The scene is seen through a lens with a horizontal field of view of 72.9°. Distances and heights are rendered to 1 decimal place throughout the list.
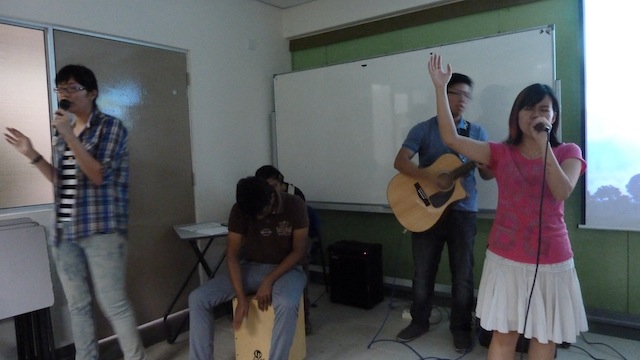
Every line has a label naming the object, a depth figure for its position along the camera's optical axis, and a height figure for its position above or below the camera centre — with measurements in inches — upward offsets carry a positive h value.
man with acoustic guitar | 94.4 -12.5
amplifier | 127.3 -32.9
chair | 116.8 -16.5
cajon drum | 86.9 -34.2
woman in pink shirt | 57.6 -10.9
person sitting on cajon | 83.7 -21.0
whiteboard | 109.8 +16.6
